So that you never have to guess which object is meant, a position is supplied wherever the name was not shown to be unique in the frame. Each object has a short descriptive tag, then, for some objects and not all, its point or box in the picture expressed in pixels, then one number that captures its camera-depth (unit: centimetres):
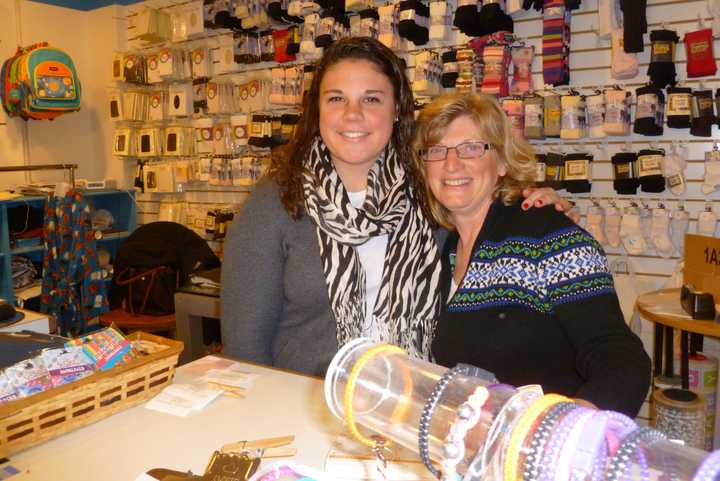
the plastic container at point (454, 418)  45
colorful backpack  485
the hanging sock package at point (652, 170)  329
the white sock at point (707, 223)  322
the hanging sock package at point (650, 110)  323
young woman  174
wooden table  265
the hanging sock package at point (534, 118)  356
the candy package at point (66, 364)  119
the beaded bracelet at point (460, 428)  52
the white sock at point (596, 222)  351
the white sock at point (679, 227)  332
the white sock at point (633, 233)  340
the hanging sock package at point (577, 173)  349
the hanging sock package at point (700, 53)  312
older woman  126
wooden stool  420
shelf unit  444
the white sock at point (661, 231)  334
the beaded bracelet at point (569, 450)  46
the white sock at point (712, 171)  316
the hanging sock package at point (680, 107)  315
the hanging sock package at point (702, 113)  312
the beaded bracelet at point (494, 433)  52
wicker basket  107
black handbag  432
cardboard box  286
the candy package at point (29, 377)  114
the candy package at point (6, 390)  111
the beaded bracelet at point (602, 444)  46
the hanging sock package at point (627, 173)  338
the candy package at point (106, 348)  128
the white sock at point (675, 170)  327
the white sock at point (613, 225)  347
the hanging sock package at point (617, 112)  332
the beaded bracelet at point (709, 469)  41
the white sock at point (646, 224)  341
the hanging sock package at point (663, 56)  318
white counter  104
